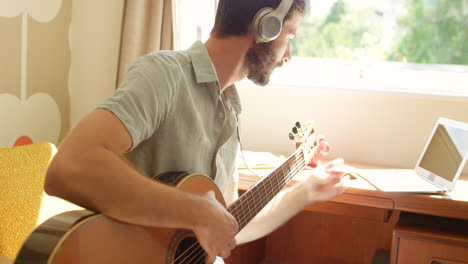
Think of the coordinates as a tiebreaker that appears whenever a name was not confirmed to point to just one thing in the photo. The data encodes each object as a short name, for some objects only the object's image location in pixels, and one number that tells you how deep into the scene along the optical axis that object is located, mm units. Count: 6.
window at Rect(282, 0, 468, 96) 2199
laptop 1649
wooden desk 1557
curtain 2205
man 908
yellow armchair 1379
